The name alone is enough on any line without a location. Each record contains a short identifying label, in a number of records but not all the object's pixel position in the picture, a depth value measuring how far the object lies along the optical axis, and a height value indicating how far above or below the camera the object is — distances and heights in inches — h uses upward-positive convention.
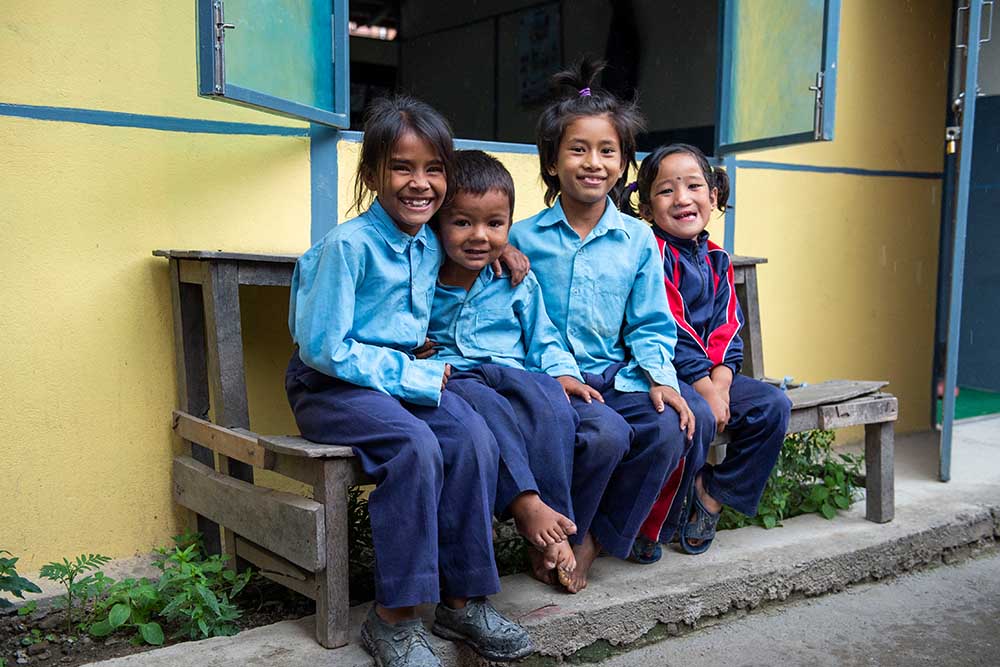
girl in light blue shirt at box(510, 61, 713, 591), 110.9 -4.9
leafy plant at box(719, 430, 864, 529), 137.5 -38.1
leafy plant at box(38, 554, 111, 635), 99.7 -37.5
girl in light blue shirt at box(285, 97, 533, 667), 87.7 -17.2
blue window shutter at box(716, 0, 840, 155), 150.8 +27.0
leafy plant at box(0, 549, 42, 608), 96.0 -35.9
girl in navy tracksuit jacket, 120.3 -14.5
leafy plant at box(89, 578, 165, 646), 96.3 -40.0
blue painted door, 233.1 -6.4
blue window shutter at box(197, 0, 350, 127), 102.8 +20.7
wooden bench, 91.8 -24.7
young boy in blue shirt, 96.4 -16.3
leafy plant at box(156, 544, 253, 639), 97.0 -38.9
